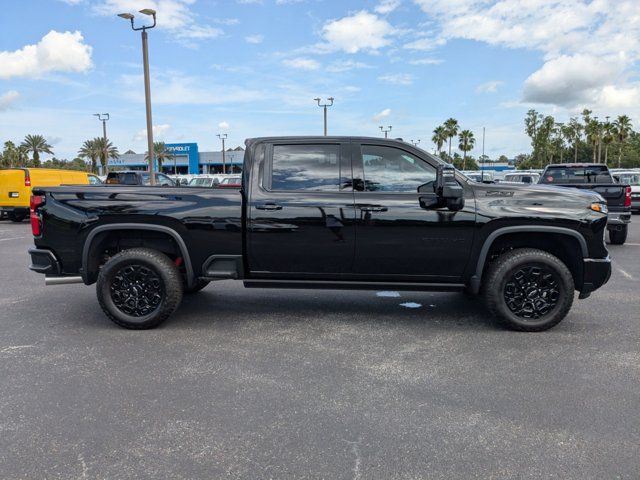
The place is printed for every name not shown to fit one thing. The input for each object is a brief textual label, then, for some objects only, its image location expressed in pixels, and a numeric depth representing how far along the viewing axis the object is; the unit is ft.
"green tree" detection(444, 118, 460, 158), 273.79
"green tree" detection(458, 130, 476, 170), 281.54
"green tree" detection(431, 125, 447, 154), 280.72
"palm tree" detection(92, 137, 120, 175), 255.29
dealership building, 261.44
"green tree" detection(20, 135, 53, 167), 238.89
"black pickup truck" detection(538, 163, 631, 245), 33.22
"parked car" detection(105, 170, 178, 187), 70.74
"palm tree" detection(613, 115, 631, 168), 217.56
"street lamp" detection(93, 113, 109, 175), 105.57
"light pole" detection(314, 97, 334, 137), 111.86
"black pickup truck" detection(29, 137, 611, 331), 15.51
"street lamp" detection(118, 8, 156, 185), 55.47
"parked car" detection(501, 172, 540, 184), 68.17
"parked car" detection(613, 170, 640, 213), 61.72
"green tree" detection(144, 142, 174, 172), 246.27
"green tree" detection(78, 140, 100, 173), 257.34
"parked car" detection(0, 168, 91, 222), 52.01
